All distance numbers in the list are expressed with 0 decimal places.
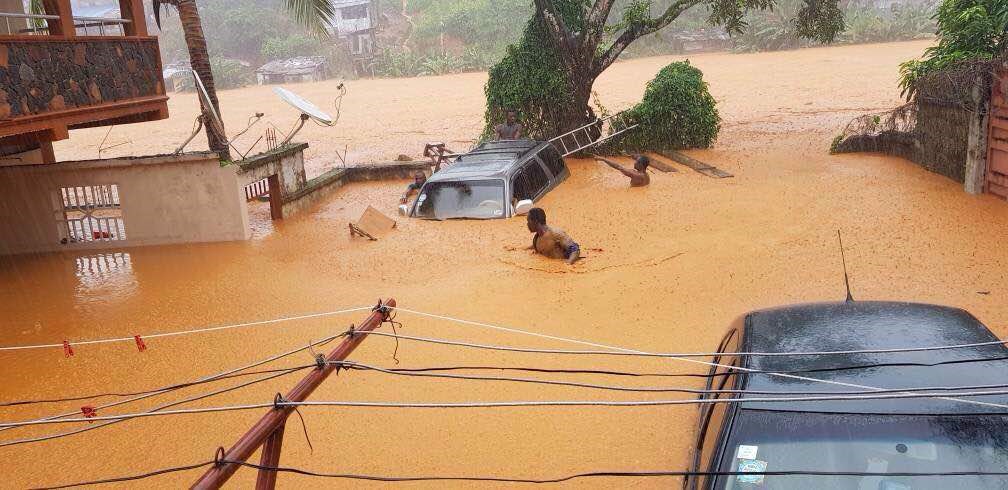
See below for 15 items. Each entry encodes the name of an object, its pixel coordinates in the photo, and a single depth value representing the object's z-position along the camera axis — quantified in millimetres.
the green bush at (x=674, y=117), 20000
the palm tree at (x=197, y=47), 15180
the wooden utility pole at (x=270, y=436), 2869
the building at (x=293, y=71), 53812
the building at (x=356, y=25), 57969
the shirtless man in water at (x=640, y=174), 15523
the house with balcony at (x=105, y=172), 10555
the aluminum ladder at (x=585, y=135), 20234
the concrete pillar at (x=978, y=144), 12750
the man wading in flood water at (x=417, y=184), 16625
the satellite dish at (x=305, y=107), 14266
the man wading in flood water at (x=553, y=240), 10906
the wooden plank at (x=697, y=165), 16609
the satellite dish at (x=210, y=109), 14508
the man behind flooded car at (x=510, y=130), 18641
